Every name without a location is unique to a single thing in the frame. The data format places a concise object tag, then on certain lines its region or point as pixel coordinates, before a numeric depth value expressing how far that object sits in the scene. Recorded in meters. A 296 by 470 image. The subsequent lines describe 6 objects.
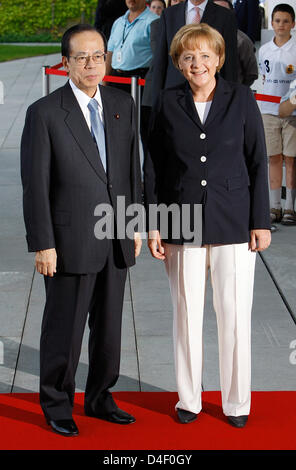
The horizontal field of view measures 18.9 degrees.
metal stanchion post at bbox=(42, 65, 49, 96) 9.30
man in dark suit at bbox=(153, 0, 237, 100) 6.73
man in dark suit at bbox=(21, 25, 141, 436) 3.87
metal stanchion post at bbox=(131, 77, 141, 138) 8.77
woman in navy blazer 4.00
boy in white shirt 7.72
